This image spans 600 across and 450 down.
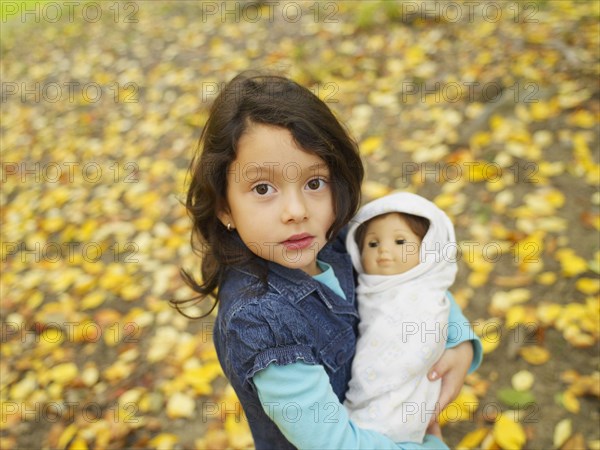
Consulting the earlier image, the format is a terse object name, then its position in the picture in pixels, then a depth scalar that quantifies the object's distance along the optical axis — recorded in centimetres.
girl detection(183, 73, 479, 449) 117
